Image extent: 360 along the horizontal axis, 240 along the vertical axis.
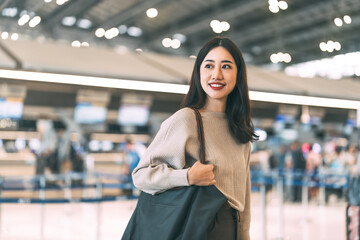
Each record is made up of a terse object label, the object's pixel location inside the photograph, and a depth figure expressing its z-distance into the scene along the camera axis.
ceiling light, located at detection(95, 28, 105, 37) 12.53
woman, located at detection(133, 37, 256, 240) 1.48
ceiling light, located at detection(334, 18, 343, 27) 9.98
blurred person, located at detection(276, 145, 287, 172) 14.07
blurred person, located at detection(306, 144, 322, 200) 13.17
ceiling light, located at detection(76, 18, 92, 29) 12.40
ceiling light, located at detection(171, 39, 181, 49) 16.12
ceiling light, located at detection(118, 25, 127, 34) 13.30
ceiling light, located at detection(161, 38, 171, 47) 16.42
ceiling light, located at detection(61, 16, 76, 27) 12.52
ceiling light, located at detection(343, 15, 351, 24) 10.18
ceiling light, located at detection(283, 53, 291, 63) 13.03
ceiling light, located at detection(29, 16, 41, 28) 7.55
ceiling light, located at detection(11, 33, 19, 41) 6.47
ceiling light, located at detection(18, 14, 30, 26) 6.99
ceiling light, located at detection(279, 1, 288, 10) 10.85
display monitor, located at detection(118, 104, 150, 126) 10.62
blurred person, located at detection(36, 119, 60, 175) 11.23
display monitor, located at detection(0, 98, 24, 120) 9.38
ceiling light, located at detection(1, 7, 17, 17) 7.02
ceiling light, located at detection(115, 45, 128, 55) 7.47
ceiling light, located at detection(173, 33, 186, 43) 16.66
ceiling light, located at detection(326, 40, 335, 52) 9.81
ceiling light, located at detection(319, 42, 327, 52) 10.57
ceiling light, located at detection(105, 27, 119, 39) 12.61
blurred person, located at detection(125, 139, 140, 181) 10.91
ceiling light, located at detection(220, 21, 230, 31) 11.04
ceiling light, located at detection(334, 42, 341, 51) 9.34
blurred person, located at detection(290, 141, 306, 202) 12.66
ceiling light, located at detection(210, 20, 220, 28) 11.62
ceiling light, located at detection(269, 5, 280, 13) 11.40
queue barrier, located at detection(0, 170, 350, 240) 4.55
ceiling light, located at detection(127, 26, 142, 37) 15.63
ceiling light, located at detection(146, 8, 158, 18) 13.51
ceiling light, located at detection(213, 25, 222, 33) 11.23
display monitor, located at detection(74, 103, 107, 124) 10.11
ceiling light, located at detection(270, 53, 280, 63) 13.81
